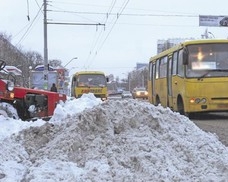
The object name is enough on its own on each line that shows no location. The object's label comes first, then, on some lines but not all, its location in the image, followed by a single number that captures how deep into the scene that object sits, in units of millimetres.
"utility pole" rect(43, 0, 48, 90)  34469
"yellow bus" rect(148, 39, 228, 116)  17562
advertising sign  39609
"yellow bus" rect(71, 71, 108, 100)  31375
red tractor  12305
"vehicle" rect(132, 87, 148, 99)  58481
